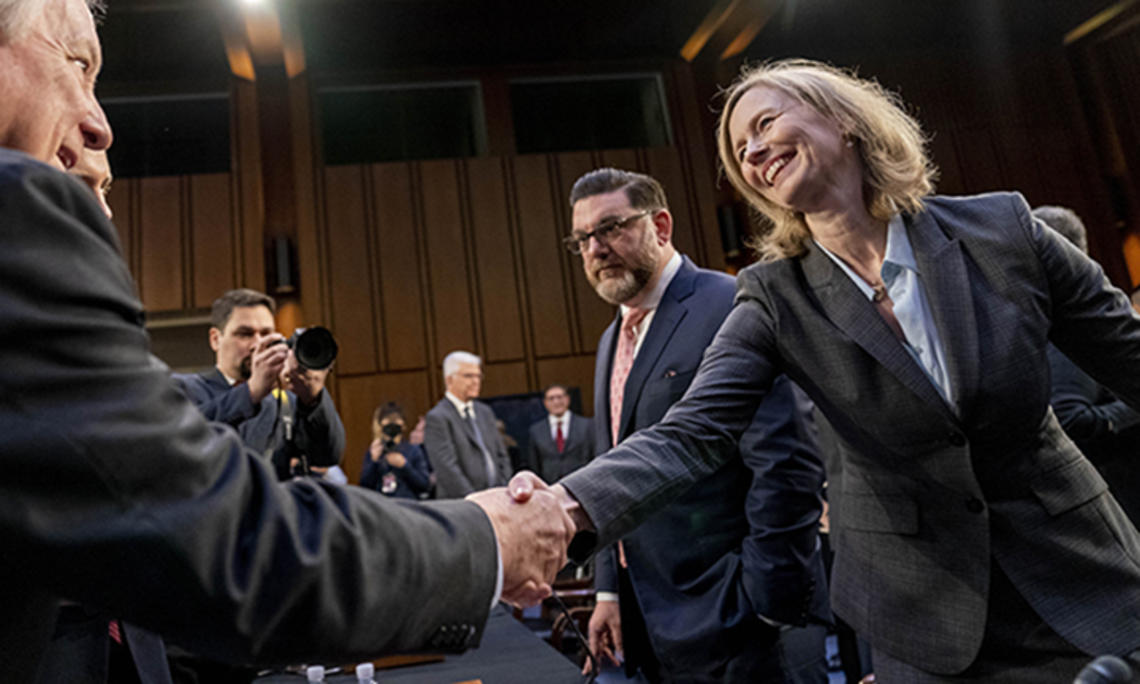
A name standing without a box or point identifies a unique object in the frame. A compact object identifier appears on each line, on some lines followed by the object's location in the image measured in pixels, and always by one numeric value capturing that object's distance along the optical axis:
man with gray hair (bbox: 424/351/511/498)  5.21
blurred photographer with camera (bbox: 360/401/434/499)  5.22
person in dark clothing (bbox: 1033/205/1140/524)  2.32
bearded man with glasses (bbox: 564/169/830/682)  1.67
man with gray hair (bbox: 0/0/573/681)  0.57
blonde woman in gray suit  1.21
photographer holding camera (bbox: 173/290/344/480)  2.48
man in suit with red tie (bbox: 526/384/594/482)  6.60
